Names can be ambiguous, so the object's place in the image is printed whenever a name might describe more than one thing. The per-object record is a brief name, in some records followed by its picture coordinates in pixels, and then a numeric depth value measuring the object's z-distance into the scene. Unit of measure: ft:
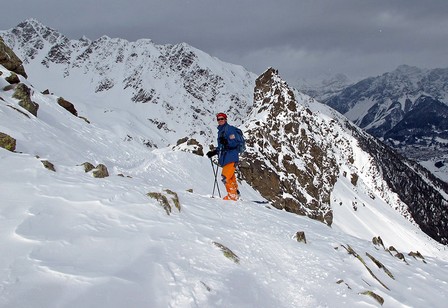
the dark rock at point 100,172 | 36.45
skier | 46.93
